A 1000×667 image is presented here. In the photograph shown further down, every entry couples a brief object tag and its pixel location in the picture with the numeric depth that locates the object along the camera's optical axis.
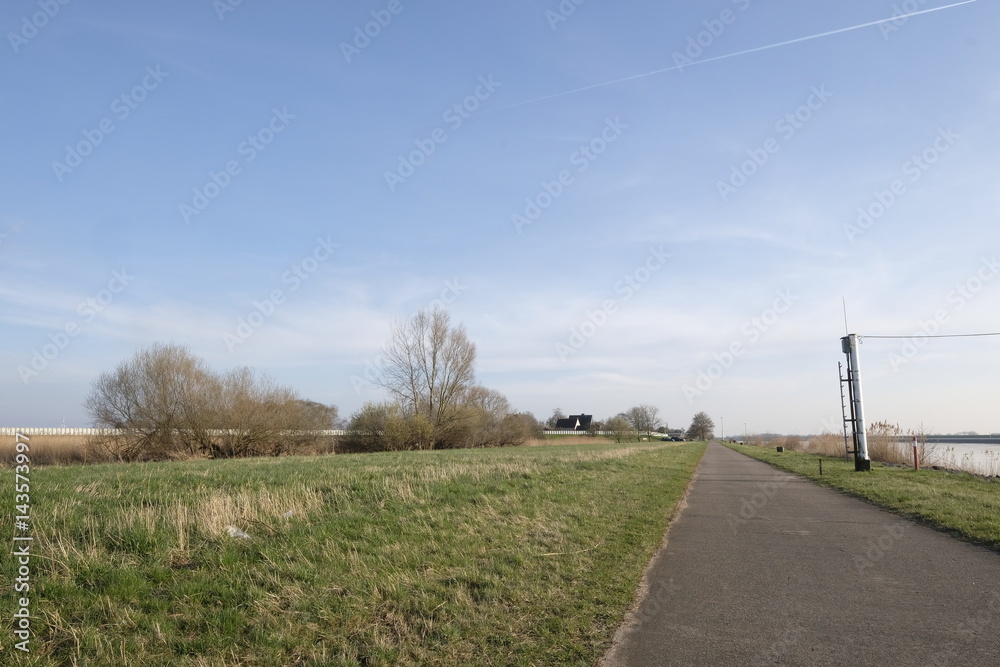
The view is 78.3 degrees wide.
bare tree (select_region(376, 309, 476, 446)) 63.81
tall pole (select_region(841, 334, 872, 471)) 23.89
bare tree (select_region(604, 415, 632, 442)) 109.79
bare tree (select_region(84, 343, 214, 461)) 39.97
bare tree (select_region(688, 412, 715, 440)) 164.62
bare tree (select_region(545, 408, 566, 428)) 162.07
